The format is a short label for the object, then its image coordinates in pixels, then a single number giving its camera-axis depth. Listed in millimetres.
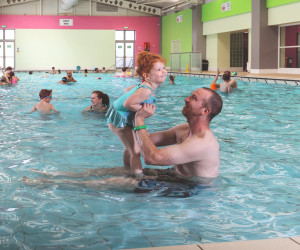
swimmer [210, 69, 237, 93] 12773
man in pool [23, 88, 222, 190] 3127
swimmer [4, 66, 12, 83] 16072
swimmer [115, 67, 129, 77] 23156
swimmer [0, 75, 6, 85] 15776
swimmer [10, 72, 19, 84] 16627
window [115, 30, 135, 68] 34375
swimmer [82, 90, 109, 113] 8086
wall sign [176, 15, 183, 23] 30350
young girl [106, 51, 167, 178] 3332
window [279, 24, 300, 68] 19922
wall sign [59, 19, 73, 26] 33406
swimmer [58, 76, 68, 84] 16541
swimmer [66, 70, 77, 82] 17797
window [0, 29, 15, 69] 33000
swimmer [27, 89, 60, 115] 8398
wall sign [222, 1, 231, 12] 23586
